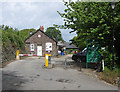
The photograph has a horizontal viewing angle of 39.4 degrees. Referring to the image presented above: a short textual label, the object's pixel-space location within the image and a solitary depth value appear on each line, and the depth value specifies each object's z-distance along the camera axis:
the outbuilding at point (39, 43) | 33.38
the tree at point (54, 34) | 78.81
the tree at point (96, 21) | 11.74
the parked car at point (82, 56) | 18.97
